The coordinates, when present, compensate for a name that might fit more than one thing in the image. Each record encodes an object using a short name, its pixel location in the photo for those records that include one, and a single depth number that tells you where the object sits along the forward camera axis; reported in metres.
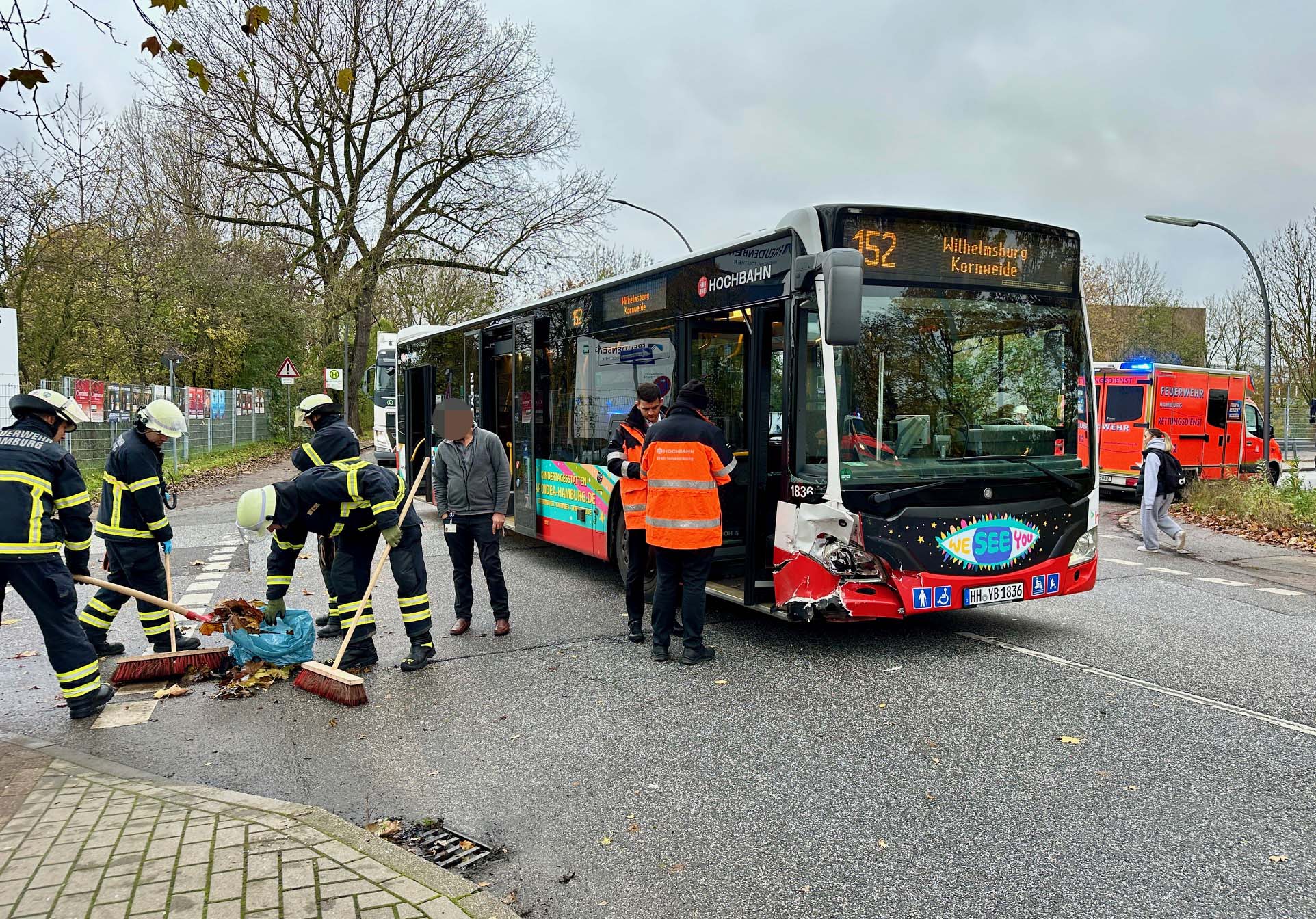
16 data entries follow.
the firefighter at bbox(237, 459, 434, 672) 5.78
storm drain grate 3.61
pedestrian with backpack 11.79
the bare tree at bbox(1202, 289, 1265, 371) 34.34
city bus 5.94
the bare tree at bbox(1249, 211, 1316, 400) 25.31
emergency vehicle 18.44
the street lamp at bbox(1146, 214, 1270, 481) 19.27
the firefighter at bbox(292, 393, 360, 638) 5.98
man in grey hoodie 6.98
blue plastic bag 5.92
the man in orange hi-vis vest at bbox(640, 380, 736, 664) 6.11
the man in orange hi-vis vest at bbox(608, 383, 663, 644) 6.86
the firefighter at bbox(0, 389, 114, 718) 5.06
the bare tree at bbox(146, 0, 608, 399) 25.47
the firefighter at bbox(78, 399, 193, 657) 6.18
